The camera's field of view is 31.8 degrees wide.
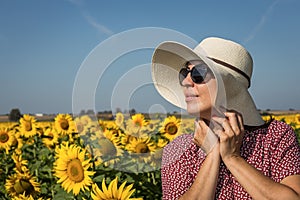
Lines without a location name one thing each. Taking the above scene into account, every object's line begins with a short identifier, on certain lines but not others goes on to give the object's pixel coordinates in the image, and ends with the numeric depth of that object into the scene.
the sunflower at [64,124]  6.06
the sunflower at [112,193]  2.47
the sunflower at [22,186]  3.80
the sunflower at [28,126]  6.78
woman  1.98
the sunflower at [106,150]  3.68
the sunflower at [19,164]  4.26
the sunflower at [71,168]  3.27
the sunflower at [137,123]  4.46
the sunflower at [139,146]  4.23
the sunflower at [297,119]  7.92
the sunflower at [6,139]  6.56
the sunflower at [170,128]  4.96
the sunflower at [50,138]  5.92
